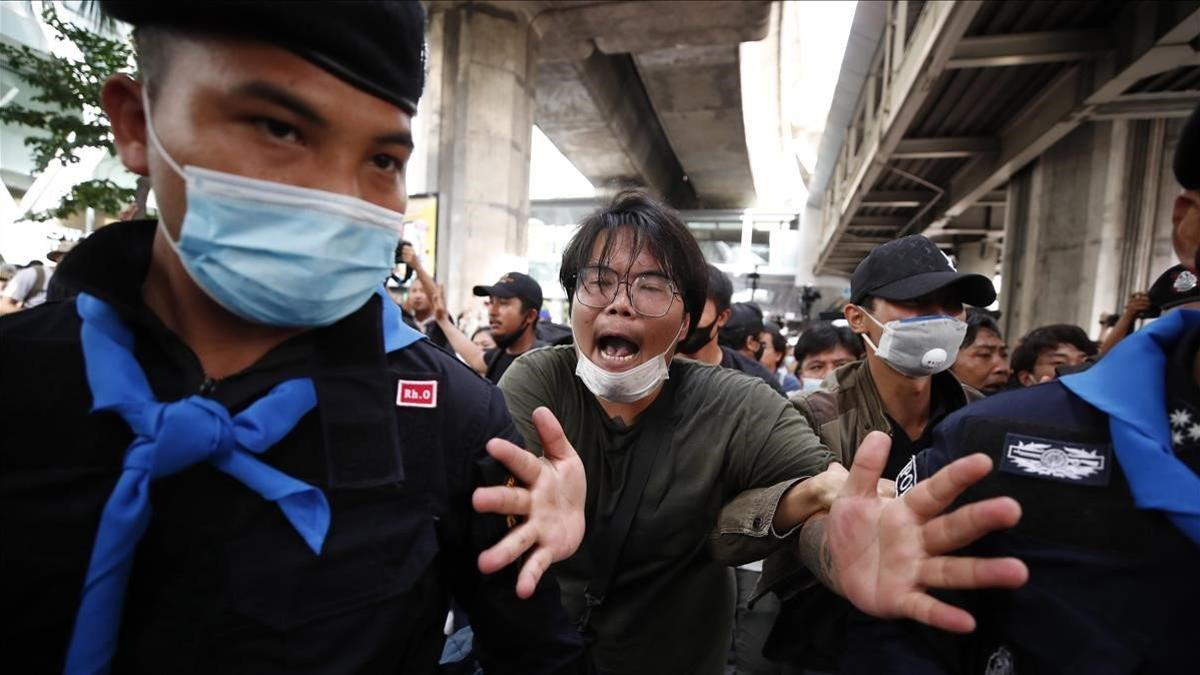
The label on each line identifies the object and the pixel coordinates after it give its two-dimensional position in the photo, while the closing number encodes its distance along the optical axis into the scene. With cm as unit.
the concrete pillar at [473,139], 802
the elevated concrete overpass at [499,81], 806
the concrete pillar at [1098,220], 632
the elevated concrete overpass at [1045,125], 484
